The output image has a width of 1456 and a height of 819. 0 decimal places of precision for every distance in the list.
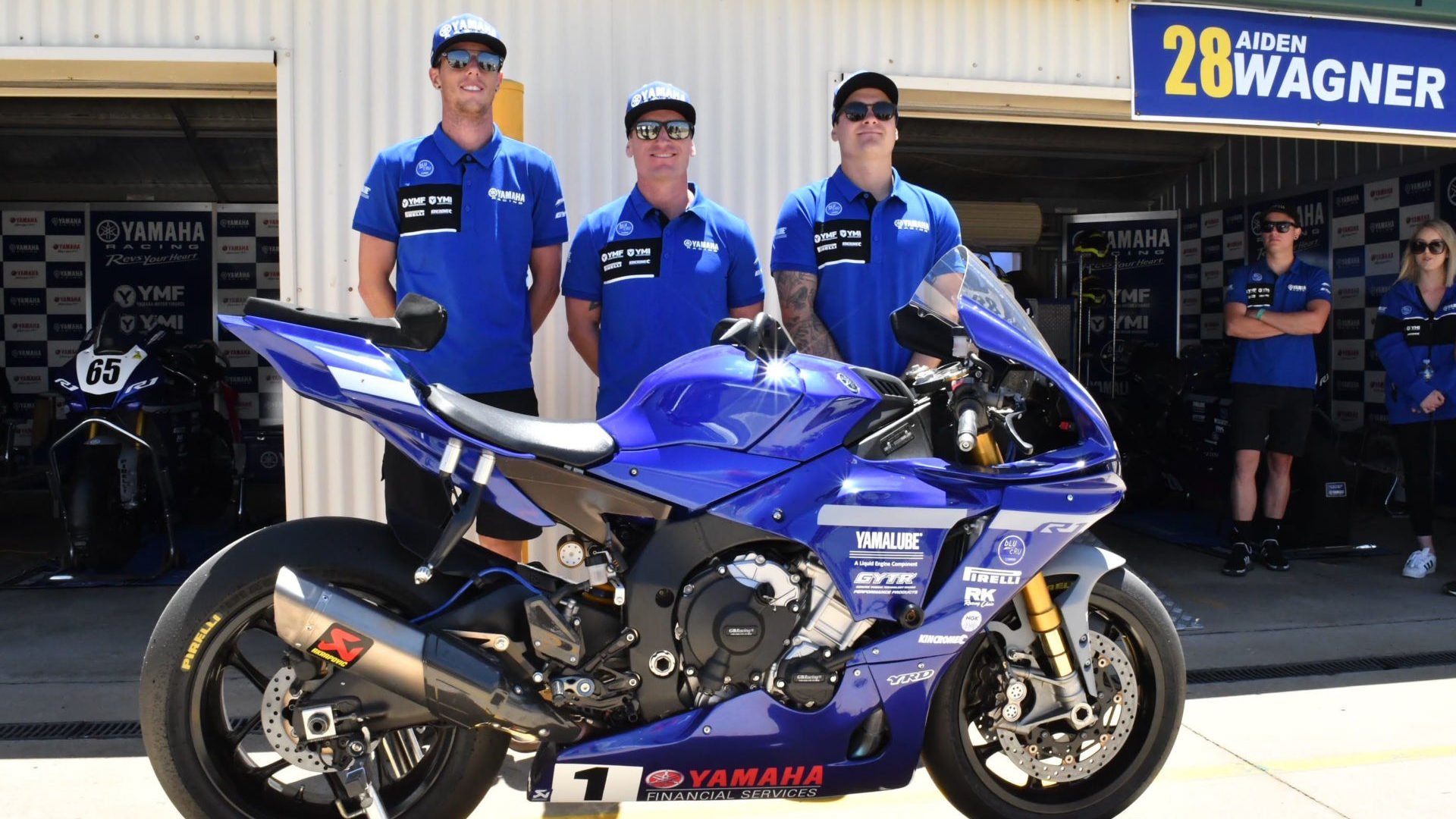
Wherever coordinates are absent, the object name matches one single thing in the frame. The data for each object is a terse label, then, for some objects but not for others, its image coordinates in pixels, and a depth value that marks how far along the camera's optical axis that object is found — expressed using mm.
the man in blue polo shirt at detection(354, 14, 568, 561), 3117
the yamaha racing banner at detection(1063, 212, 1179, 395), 10547
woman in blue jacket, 5531
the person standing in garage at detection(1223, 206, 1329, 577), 5539
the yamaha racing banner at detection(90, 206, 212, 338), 9539
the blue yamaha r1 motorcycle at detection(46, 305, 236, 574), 5312
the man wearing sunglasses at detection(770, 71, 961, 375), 3307
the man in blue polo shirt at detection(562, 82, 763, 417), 3252
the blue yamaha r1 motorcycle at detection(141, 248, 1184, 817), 2256
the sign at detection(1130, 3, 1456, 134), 4922
